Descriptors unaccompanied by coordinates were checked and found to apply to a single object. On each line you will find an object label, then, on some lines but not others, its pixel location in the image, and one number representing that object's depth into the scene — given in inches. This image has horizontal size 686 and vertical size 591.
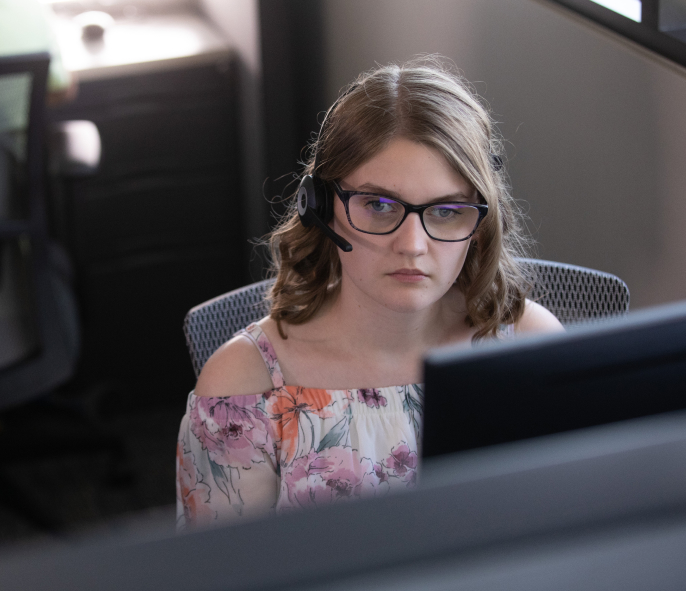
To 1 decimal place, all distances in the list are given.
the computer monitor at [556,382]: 67.8
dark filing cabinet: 136.8
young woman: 83.7
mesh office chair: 90.0
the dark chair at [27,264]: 101.0
